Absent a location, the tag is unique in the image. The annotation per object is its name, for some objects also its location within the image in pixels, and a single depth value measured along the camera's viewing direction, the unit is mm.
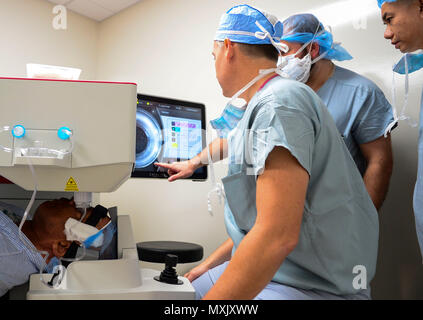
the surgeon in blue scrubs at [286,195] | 836
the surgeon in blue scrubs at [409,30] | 1308
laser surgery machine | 833
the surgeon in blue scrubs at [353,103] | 1634
